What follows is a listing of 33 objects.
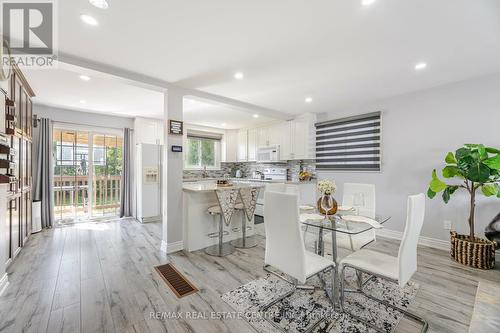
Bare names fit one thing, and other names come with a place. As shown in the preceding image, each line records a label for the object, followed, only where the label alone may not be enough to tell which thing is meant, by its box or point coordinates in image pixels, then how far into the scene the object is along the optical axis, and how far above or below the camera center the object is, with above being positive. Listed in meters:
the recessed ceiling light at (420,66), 2.64 +1.25
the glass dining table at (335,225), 1.92 -0.56
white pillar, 3.20 -0.25
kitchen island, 3.28 -0.83
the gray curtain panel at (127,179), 5.32 -0.31
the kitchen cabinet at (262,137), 5.91 +0.83
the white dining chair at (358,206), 2.37 -0.52
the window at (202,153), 6.44 +0.43
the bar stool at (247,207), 3.45 -0.66
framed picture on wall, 3.21 +0.60
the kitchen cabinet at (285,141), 5.34 +0.65
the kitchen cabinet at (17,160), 2.36 +0.10
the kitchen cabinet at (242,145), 6.57 +0.65
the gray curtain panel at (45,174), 4.35 -0.15
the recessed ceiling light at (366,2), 1.65 +1.26
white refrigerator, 5.03 -0.37
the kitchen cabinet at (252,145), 6.26 +0.64
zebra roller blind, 4.07 +0.47
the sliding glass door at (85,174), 4.79 -0.18
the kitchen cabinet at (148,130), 5.42 +0.92
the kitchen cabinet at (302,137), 4.97 +0.70
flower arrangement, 2.31 -0.23
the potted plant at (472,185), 2.61 -0.25
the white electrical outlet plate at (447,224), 3.30 -0.90
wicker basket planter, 2.64 -1.10
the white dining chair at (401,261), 1.62 -0.82
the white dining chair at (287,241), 1.65 -0.62
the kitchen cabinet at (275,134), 5.57 +0.85
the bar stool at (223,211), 3.17 -0.67
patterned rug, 1.73 -1.28
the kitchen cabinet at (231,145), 6.93 +0.69
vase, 2.32 -0.45
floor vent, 2.20 -1.27
